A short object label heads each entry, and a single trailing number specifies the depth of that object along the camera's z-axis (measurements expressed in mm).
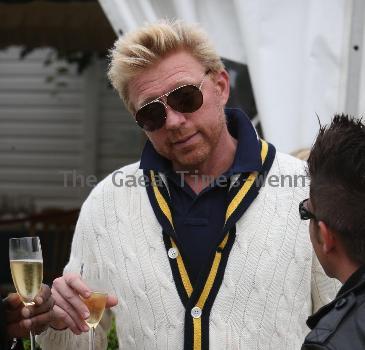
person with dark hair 2445
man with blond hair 2912
